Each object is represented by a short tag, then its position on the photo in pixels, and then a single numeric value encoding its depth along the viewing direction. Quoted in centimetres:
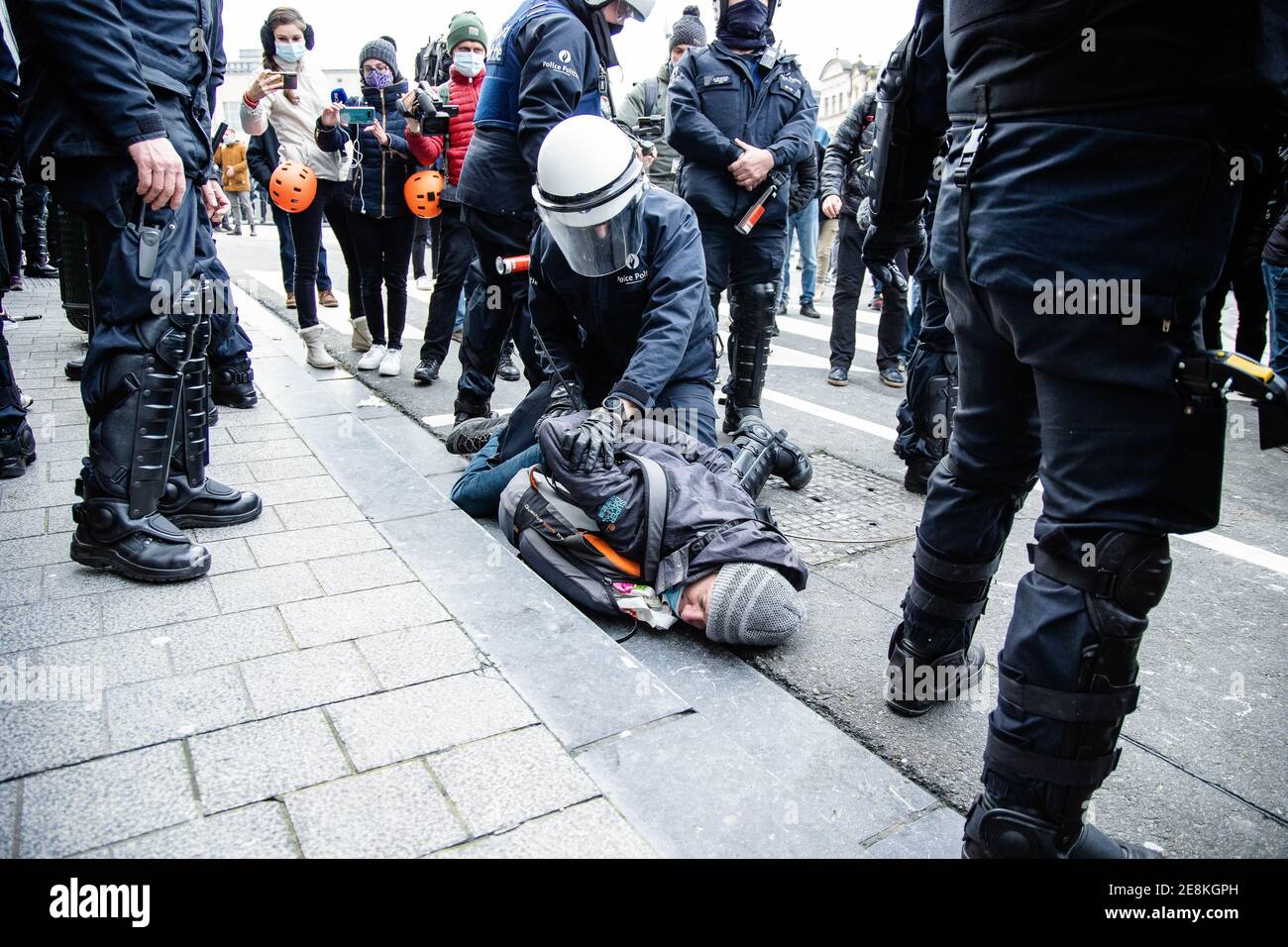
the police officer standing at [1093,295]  132
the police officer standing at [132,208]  234
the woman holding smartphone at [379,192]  529
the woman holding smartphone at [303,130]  527
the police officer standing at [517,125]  374
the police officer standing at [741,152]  440
